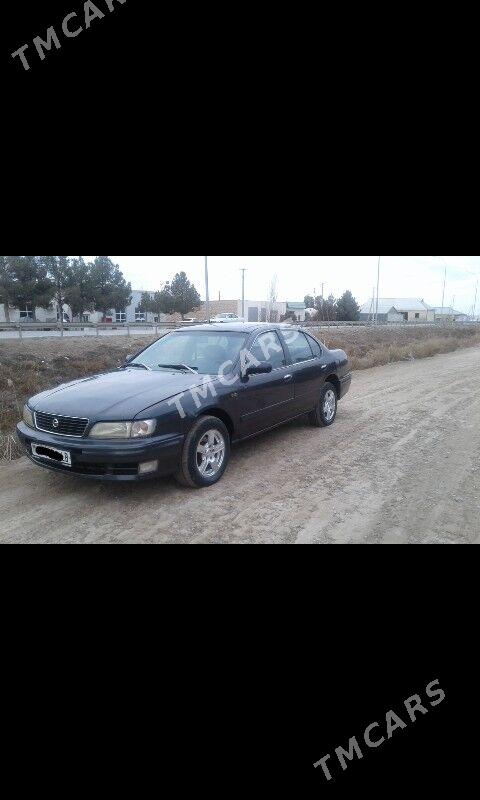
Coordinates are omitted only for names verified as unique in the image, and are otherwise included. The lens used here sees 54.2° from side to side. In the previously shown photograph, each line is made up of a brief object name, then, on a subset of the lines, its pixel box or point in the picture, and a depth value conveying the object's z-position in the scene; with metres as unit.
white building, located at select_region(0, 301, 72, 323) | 38.51
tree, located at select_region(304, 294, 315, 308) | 65.12
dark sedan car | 3.63
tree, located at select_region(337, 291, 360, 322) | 52.41
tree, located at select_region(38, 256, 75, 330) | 36.59
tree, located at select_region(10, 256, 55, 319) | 34.56
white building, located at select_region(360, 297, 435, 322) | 78.12
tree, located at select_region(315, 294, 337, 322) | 53.25
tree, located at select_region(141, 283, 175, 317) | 49.22
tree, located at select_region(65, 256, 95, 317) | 37.94
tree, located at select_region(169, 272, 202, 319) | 49.41
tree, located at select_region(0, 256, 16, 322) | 34.12
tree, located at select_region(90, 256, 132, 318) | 41.09
